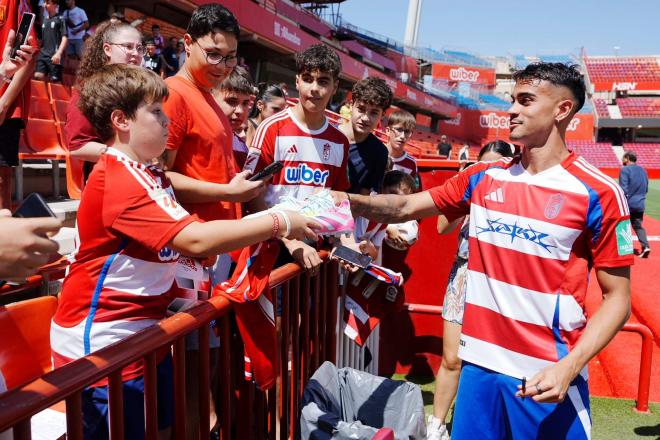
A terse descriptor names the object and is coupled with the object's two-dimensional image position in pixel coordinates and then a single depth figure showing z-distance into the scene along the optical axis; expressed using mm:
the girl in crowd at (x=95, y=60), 2271
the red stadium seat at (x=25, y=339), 2275
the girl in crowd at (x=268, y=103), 5000
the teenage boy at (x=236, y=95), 3416
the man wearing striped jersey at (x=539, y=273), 1990
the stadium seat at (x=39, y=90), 6574
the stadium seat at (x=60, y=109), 6508
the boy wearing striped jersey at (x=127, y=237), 1633
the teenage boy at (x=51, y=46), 7719
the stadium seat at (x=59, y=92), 7052
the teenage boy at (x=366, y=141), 3504
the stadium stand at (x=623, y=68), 49625
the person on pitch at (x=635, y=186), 11398
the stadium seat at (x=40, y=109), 6188
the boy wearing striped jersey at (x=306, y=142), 2941
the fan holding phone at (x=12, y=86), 2225
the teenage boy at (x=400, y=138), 4551
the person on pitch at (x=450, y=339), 3477
